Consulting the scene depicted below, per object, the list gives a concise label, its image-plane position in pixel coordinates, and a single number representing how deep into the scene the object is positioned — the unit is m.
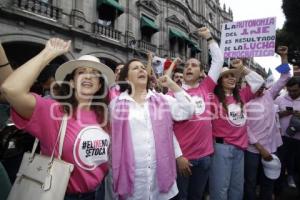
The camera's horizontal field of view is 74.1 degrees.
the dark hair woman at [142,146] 1.64
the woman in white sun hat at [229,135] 2.29
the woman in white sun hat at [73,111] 1.23
